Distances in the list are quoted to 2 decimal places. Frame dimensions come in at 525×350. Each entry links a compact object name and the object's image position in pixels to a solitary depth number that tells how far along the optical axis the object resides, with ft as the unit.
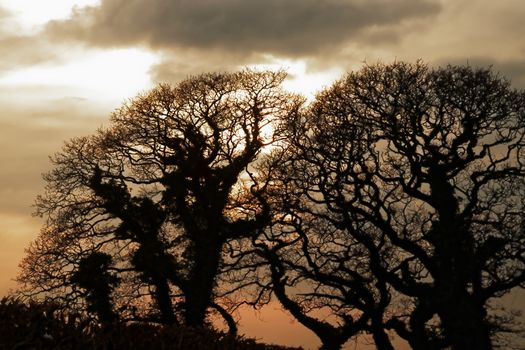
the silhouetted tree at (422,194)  86.74
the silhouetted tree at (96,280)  114.73
